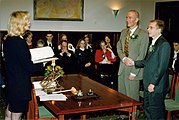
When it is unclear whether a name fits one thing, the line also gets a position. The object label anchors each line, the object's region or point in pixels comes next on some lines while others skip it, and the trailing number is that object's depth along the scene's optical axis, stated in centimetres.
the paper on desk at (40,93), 294
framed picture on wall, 751
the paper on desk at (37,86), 320
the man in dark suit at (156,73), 324
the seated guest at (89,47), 640
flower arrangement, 316
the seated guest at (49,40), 677
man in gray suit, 395
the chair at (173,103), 353
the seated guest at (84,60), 609
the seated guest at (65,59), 554
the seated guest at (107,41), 717
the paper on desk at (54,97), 278
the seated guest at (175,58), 577
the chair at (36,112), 274
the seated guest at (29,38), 608
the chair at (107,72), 614
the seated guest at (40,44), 624
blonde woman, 263
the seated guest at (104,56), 641
